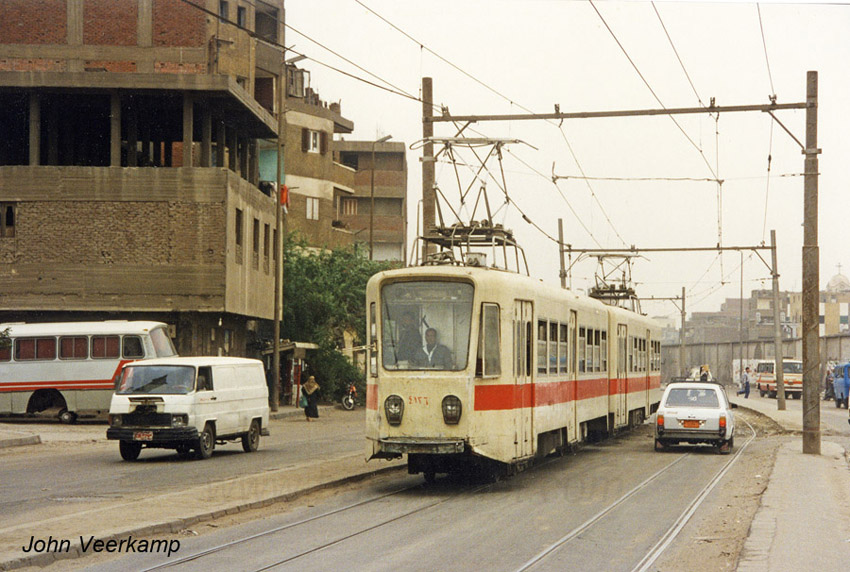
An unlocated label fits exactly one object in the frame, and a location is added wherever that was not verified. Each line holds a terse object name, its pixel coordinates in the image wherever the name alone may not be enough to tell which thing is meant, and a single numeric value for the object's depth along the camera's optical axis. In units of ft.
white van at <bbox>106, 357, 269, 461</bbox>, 77.00
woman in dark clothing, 140.15
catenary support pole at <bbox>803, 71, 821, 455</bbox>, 83.30
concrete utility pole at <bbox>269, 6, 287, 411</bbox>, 144.92
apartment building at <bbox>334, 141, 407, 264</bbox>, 293.84
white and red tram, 56.44
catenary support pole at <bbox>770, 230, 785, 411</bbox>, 175.73
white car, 87.81
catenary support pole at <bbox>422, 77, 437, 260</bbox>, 79.20
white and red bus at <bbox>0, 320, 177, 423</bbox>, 123.54
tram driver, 57.00
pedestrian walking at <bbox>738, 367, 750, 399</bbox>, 256.32
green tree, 184.65
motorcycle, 182.09
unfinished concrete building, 139.44
